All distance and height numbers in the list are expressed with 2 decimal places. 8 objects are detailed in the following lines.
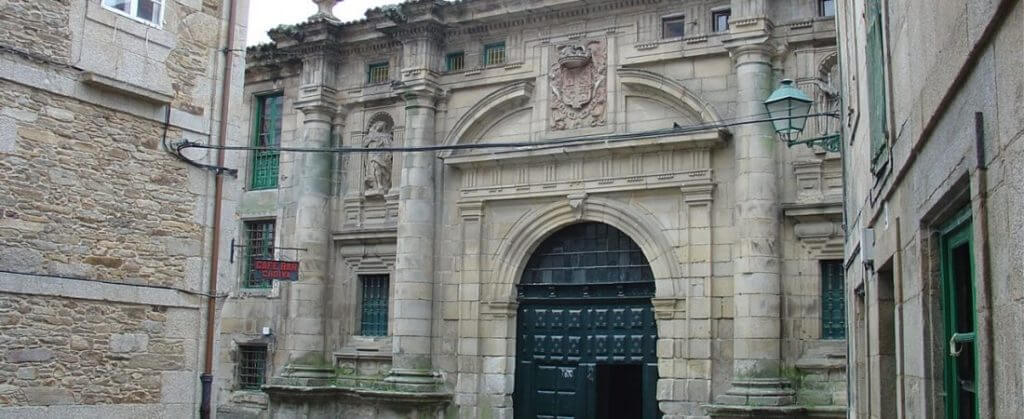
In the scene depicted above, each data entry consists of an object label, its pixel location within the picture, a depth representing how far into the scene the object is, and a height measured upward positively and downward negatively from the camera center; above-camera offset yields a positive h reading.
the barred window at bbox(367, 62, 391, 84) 19.38 +5.18
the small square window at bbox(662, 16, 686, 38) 16.41 +5.25
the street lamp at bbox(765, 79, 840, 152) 10.75 +2.64
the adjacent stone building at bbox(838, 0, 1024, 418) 3.66 +0.76
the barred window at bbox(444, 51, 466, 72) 18.44 +5.16
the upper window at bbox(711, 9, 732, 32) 16.02 +5.23
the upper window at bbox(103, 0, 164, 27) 12.22 +4.00
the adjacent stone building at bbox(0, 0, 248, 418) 11.02 +1.54
